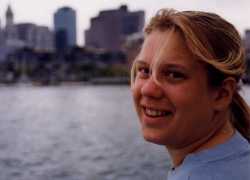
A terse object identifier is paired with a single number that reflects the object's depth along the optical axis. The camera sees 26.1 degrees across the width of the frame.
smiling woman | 1.45
